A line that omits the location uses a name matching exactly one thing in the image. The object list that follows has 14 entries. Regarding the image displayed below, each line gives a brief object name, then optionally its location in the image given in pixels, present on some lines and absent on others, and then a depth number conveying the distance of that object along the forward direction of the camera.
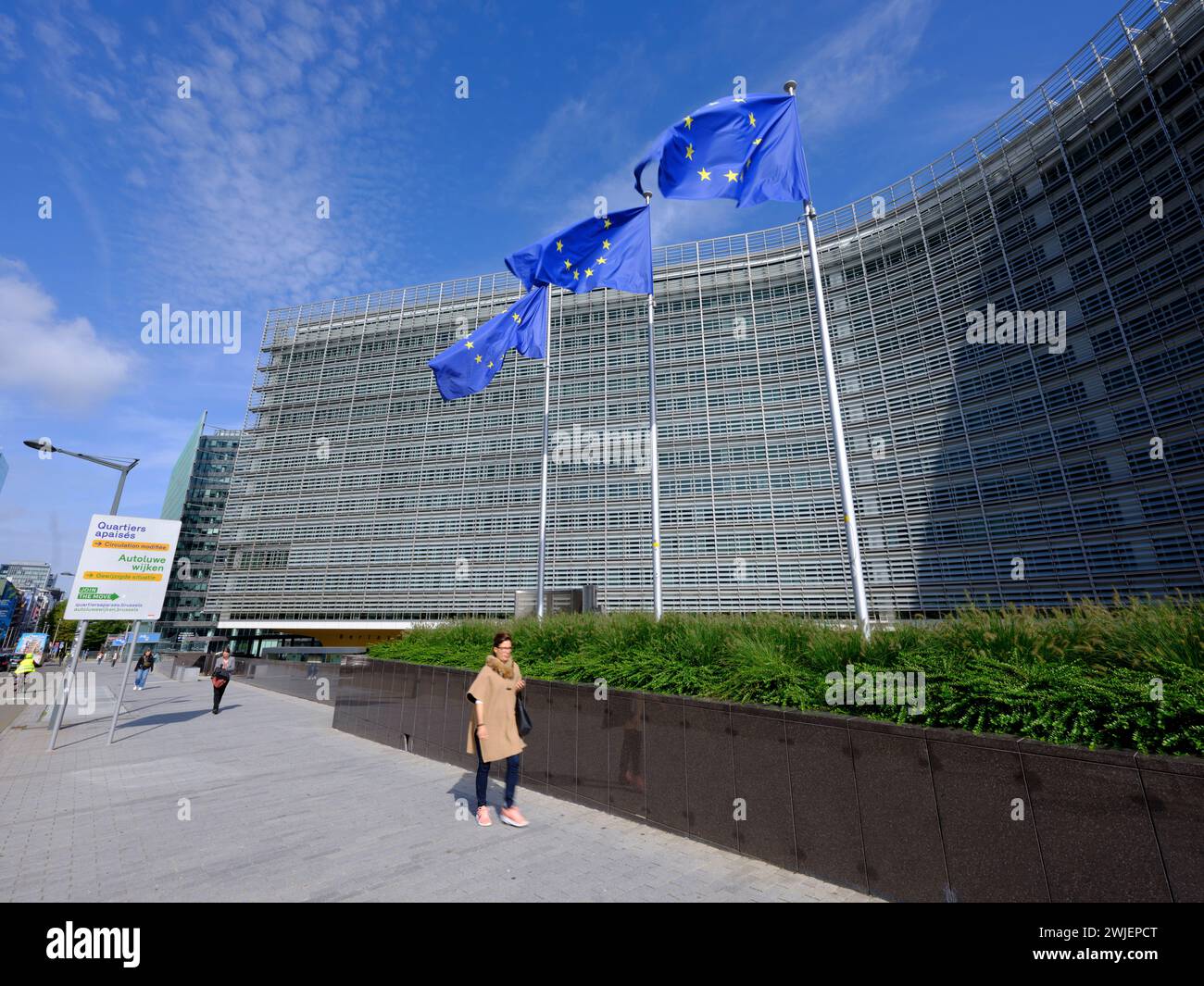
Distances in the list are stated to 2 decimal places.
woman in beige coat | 6.64
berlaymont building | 26.69
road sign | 12.42
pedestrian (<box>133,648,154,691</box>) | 28.69
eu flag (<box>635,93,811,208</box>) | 9.67
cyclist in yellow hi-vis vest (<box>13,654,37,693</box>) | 19.93
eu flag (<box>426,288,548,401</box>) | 13.62
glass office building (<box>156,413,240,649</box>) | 95.44
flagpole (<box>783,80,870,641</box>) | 7.56
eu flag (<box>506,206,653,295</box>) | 12.04
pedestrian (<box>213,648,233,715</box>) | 17.84
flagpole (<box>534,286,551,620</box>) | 13.30
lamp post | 15.06
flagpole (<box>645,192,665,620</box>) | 10.95
